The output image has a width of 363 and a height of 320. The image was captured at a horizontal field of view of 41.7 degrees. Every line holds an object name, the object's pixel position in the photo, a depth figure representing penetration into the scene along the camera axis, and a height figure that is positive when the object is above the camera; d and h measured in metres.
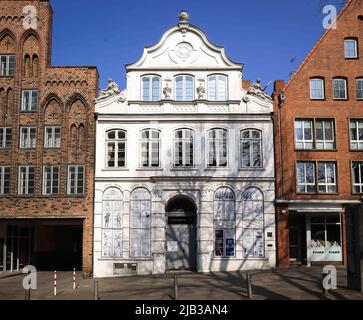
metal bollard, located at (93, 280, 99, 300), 16.48 -2.49
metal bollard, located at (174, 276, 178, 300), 16.67 -2.54
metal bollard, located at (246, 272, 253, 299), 16.69 -2.50
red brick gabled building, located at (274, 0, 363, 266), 26.78 +4.07
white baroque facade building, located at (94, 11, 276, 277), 25.94 +2.84
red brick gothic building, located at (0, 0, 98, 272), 26.66 +4.93
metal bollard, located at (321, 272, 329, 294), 17.29 -2.24
